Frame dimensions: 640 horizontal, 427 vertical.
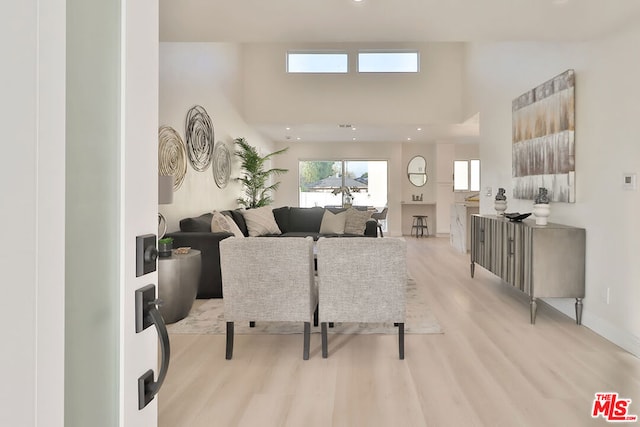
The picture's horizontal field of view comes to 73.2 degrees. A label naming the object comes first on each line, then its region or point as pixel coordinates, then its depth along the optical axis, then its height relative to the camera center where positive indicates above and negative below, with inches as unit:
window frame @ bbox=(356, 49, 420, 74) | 323.0 +106.8
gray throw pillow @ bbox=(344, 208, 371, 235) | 274.8 -12.2
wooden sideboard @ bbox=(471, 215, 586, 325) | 145.6 -20.1
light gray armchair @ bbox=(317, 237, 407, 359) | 112.8 -20.5
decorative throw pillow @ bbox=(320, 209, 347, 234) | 278.3 -12.9
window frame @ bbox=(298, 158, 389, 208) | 448.5 +16.9
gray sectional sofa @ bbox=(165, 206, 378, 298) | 179.6 -17.5
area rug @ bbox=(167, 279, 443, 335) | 140.8 -41.8
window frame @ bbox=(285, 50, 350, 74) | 324.2 +113.1
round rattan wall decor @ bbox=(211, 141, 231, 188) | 265.9 +24.5
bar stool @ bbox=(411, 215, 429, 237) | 437.4 -20.9
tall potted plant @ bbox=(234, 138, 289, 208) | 315.3 +21.3
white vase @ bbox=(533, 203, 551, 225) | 156.9 -2.8
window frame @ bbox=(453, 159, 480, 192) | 439.5 +27.6
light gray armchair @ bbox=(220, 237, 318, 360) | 113.4 -20.1
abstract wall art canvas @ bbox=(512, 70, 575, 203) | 152.7 +25.6
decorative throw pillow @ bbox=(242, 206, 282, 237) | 258.8 -11.8
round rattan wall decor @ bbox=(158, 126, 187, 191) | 183.5 +21.2
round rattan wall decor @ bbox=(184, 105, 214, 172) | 219.9 +35.1
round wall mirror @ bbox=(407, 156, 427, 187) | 447.2 +33.9
